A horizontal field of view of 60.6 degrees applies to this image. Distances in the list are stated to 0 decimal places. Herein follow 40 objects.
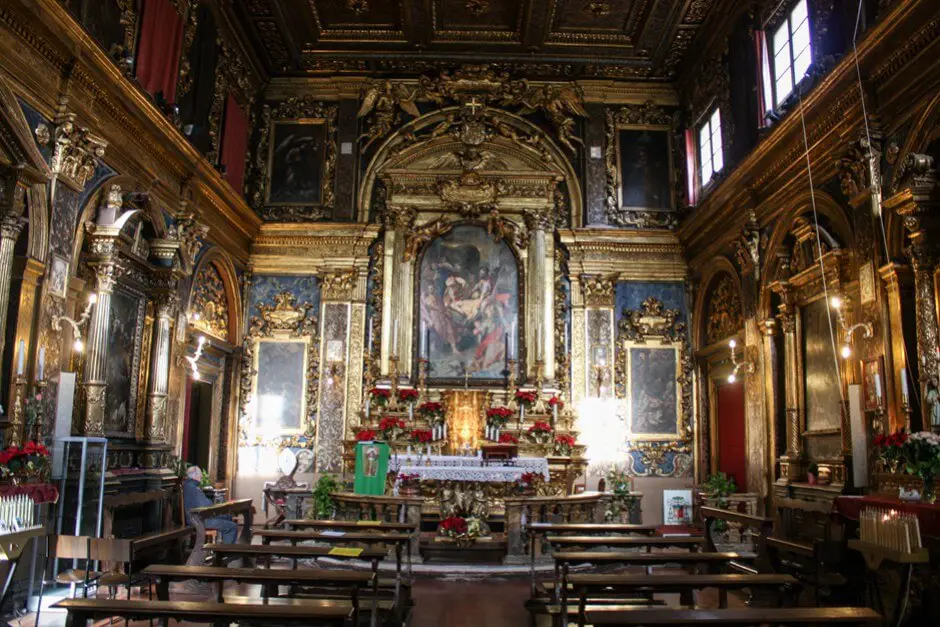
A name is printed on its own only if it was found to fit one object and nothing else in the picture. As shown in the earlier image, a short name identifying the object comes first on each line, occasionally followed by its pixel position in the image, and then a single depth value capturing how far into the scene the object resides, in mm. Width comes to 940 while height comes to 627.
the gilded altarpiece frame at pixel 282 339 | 16484
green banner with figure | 12508
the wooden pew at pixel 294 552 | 6551
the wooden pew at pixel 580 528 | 8859
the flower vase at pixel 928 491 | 7395
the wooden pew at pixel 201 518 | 9414
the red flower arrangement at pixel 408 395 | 16328
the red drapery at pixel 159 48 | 11766
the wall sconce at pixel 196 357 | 13879
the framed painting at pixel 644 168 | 17578
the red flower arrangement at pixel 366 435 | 14008
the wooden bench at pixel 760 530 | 8719
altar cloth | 12227
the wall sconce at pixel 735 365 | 13664
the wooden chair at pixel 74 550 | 6552
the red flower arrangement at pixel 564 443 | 15562
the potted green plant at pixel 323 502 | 12555
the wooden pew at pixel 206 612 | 4500
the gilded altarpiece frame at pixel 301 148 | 17469
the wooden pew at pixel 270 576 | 5668
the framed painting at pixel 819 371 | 11195
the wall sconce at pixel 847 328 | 9719
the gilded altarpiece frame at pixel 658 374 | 16422
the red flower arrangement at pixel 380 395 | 16031
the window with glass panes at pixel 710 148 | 15797
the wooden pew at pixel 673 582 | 5582
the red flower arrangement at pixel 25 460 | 7582
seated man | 10914
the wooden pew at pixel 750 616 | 4383
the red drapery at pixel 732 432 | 14727
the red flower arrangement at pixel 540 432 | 15328
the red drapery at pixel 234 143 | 15742
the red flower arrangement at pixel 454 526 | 11477
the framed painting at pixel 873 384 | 9258
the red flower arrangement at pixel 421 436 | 14062
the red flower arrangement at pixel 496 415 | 14906
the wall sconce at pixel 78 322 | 9508
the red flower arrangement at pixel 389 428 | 15805
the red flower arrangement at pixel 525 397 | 16078
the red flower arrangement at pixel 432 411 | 14914
